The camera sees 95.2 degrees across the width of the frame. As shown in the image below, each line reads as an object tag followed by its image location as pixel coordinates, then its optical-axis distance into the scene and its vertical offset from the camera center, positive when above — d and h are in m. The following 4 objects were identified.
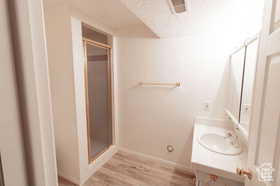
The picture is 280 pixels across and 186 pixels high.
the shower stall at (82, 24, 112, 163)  1.91 -0.22
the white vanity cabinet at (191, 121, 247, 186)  1.00 -0.69
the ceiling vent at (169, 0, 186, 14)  1.10 +0.67
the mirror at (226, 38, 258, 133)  1.07 -0.02
